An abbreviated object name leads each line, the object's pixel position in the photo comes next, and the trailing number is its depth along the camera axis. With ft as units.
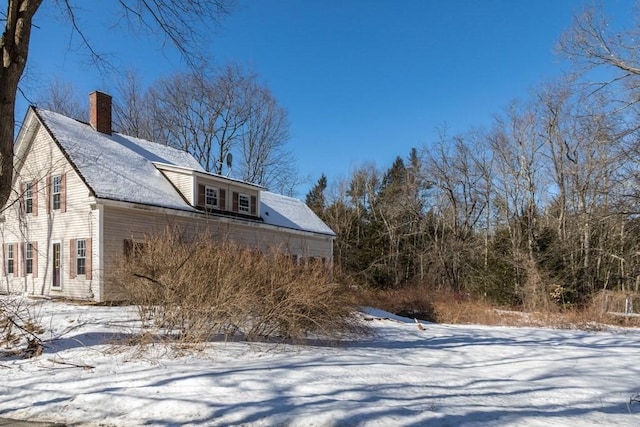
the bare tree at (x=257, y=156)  125.49
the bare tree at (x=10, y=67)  22.47
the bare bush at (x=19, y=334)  24.93
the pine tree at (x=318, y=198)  128.26
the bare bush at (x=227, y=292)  26.40
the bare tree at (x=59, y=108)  102.99
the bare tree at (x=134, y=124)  116.37
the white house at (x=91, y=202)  52.75
